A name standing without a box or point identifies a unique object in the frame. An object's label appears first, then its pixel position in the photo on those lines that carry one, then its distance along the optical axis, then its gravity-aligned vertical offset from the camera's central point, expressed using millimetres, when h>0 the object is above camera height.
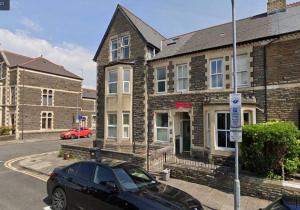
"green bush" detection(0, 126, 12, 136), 31594 -2550
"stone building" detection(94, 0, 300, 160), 12648 +1894
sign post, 7207 -470
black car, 5551 -2087
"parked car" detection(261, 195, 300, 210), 4086 -1697
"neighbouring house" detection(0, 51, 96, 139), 32406 +2165
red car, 32688 -3348
